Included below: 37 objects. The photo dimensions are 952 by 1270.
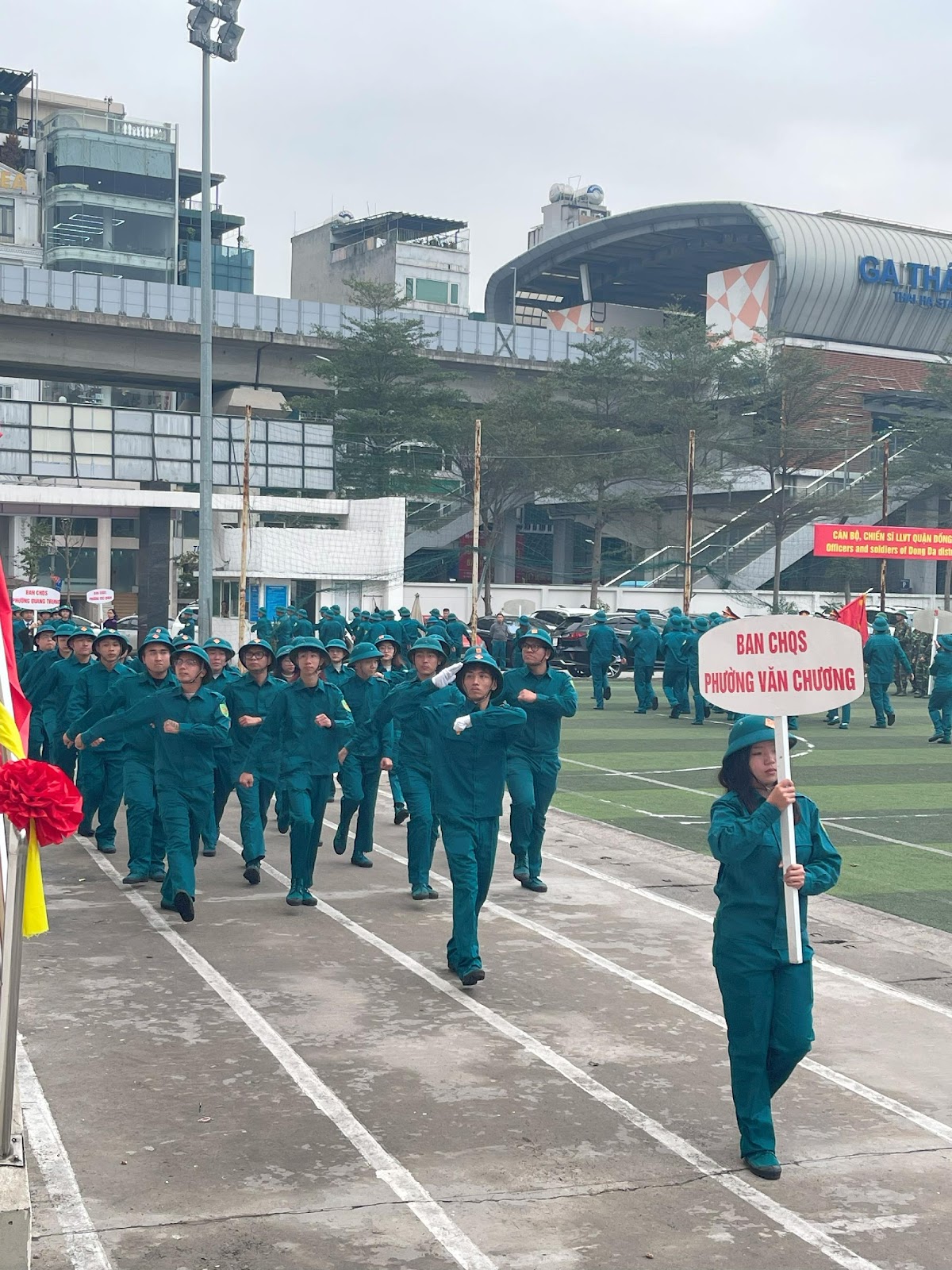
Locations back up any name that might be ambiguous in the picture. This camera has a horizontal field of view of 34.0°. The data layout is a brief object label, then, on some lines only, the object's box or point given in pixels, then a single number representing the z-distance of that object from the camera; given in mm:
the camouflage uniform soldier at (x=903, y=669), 33125
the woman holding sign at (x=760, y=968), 5926
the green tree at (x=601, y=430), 56219
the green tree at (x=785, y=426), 59125
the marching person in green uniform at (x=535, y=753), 11578
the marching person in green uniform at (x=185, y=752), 10109
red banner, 36500
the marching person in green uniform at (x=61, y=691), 13883
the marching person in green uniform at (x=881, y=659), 24781
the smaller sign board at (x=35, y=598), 29000
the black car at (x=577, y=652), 35969
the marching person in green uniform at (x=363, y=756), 12547
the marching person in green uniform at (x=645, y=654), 27094
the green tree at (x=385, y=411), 54781
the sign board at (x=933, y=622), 26141
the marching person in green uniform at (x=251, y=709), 11922
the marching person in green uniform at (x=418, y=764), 10992
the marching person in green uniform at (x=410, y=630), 28906
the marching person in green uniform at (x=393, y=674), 14664
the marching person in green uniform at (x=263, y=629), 35781
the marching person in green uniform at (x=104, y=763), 12945
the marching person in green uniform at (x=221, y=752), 12633
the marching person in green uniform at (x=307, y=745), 10586
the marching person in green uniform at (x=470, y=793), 8711
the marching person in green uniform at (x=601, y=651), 27891
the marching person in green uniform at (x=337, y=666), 12808
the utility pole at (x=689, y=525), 42975
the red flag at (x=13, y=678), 5469
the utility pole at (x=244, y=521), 37219
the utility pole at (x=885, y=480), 46481
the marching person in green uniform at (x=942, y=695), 22188
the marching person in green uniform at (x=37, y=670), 15172
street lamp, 26703
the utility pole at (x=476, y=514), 33219
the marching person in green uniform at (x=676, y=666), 26516
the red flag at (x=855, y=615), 25328
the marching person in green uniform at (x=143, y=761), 10977
